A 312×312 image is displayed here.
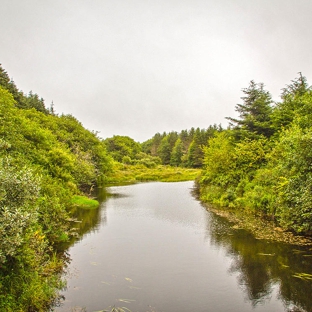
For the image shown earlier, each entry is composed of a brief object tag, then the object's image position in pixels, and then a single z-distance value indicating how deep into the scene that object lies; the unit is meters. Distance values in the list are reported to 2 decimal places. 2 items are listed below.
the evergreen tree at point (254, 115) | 41.03
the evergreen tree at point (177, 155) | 133.88
